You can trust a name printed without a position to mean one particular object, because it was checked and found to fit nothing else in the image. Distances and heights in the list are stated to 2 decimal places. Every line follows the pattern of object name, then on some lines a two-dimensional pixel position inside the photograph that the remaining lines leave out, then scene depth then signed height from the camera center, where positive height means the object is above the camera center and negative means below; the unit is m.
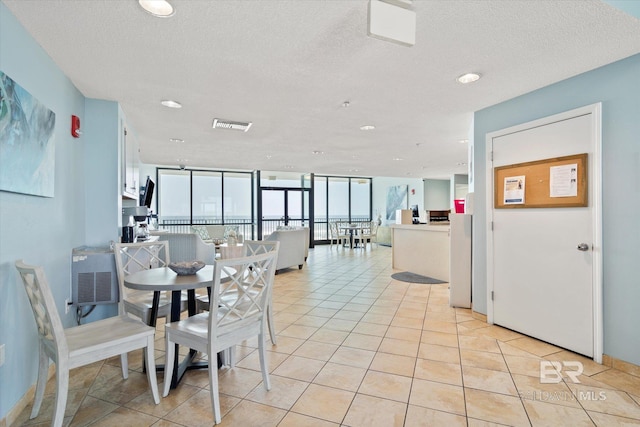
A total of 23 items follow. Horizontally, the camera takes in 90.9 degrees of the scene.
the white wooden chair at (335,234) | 10.44 -0.72
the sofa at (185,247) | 5.25 -0.58
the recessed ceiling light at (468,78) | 2.67 +1.17
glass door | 10.08 +0.15
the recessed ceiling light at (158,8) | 1.74 +1.16
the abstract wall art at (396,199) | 12.09 +0.54
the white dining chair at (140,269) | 2.43 -0.55
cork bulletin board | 2.65 +0.28
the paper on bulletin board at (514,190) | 3.09 +0.23
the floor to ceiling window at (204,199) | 9.40 +0.41
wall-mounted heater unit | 2.79 -0.59
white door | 2.58 -0.37
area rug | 5.35 -1.17
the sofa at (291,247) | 6.03 -0.69
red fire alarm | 2.84 +0.78
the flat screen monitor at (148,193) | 5.07 +0.31
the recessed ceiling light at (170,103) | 3.32 +1.17
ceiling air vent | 4.09 +1.17
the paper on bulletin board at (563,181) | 2.68 +0.29
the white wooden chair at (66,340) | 1.61 -0.74
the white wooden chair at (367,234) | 9.94 -0.68
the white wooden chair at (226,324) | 1.85 -0.73
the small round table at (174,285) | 2.07 -0.48
